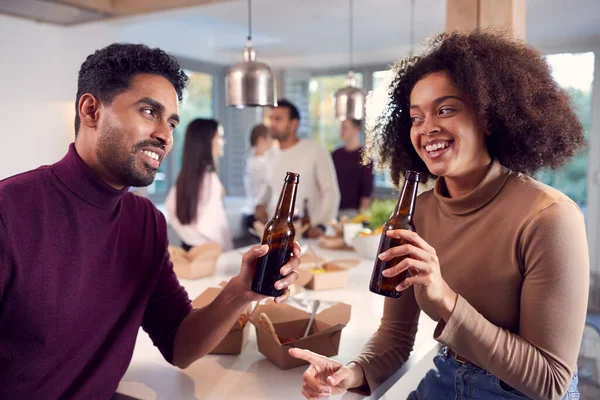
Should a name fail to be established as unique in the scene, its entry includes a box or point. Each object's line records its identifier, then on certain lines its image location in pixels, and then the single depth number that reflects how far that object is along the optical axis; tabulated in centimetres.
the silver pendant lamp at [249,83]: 210
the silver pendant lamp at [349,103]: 310
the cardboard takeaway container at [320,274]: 211
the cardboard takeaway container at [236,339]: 145
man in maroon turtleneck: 106
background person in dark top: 455
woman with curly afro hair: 107
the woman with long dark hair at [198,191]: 332
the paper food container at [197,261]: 226
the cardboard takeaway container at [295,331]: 136
